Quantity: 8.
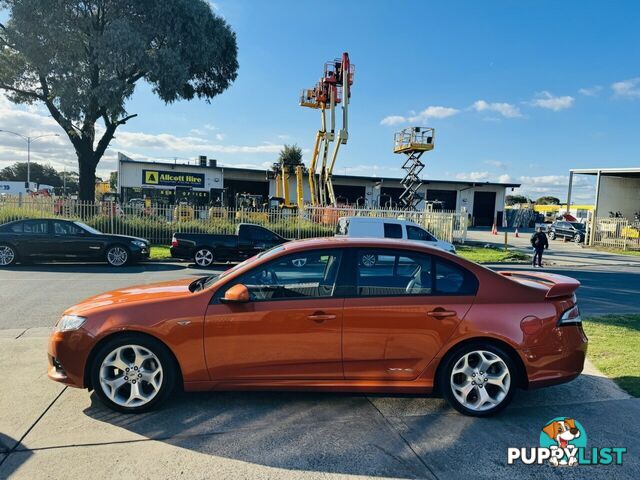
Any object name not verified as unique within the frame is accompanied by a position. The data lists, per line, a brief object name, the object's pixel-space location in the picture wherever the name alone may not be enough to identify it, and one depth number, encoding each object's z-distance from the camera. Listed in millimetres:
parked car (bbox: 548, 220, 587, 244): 30875
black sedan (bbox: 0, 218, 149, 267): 12883
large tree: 19250
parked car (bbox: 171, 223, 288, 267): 14032
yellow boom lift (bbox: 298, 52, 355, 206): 28984
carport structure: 32438
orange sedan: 3650
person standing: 16562
